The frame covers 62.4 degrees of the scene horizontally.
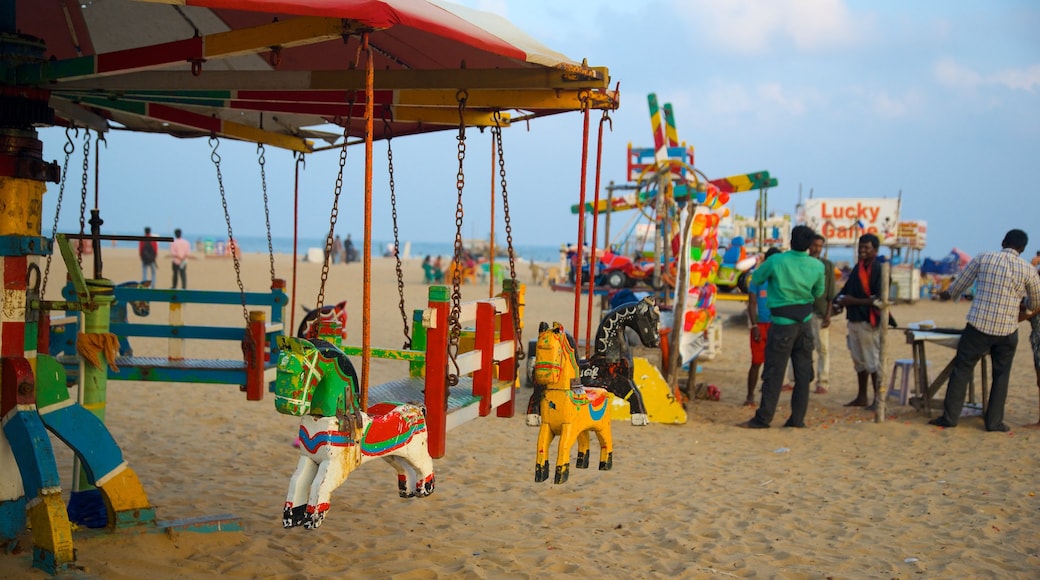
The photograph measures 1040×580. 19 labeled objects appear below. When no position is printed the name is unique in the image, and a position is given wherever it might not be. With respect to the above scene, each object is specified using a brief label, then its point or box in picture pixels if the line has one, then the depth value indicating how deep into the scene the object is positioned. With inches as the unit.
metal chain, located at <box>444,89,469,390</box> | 164.9
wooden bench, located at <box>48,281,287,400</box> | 230.2
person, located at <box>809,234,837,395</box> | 382.9
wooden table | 350.3
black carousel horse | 190.4
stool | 395.2
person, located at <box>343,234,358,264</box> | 1774.9
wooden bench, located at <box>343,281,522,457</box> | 160.2
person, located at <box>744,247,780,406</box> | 355.3
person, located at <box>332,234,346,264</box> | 1815.9
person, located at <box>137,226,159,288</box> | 815.7
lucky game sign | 1217.0
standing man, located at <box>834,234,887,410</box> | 362.9
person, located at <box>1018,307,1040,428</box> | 336.5
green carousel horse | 136.2
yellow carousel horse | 170.4
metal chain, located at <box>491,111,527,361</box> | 181.9
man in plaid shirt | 316.5
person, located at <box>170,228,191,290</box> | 840.9
